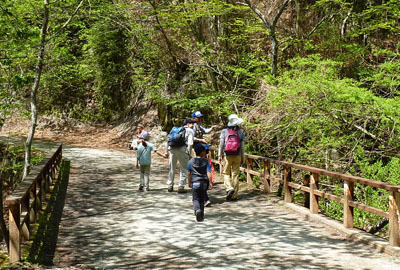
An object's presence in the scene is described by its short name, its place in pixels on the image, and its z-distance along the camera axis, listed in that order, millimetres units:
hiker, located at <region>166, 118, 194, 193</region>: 11188
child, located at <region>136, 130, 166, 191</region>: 11328
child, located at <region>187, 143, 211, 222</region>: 8812
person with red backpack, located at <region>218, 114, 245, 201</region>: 10422
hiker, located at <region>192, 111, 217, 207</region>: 11211
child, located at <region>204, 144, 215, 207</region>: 10066
